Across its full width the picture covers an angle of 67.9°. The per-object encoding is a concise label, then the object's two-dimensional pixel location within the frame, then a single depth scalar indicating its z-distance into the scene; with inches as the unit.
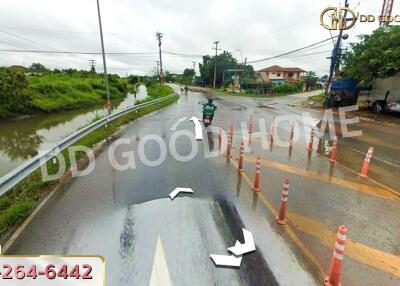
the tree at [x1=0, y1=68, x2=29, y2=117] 1042.1
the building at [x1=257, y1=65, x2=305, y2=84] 3764.8
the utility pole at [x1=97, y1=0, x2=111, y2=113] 704.1
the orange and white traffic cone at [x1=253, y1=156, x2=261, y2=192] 297.2
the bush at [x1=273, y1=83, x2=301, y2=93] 2544.3
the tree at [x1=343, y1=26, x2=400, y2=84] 897.5
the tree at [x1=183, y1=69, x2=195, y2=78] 6323.8
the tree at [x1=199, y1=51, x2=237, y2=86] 3385.8
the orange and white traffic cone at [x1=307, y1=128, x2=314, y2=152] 470.5
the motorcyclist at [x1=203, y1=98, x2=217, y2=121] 676.1
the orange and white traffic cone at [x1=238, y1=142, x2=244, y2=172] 363.5
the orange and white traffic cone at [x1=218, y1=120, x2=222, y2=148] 522.0
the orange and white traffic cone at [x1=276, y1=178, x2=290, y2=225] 232.9
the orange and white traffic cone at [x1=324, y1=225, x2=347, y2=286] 161.6
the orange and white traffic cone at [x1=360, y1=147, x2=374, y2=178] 353.0
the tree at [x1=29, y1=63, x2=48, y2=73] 4123.3
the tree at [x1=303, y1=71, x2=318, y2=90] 3051.2
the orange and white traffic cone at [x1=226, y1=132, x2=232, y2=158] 424.1
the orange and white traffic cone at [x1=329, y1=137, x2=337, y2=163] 408.3
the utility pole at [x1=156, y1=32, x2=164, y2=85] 2633.4
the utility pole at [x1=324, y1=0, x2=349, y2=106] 1096.1
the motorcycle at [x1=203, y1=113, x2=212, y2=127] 676.1
